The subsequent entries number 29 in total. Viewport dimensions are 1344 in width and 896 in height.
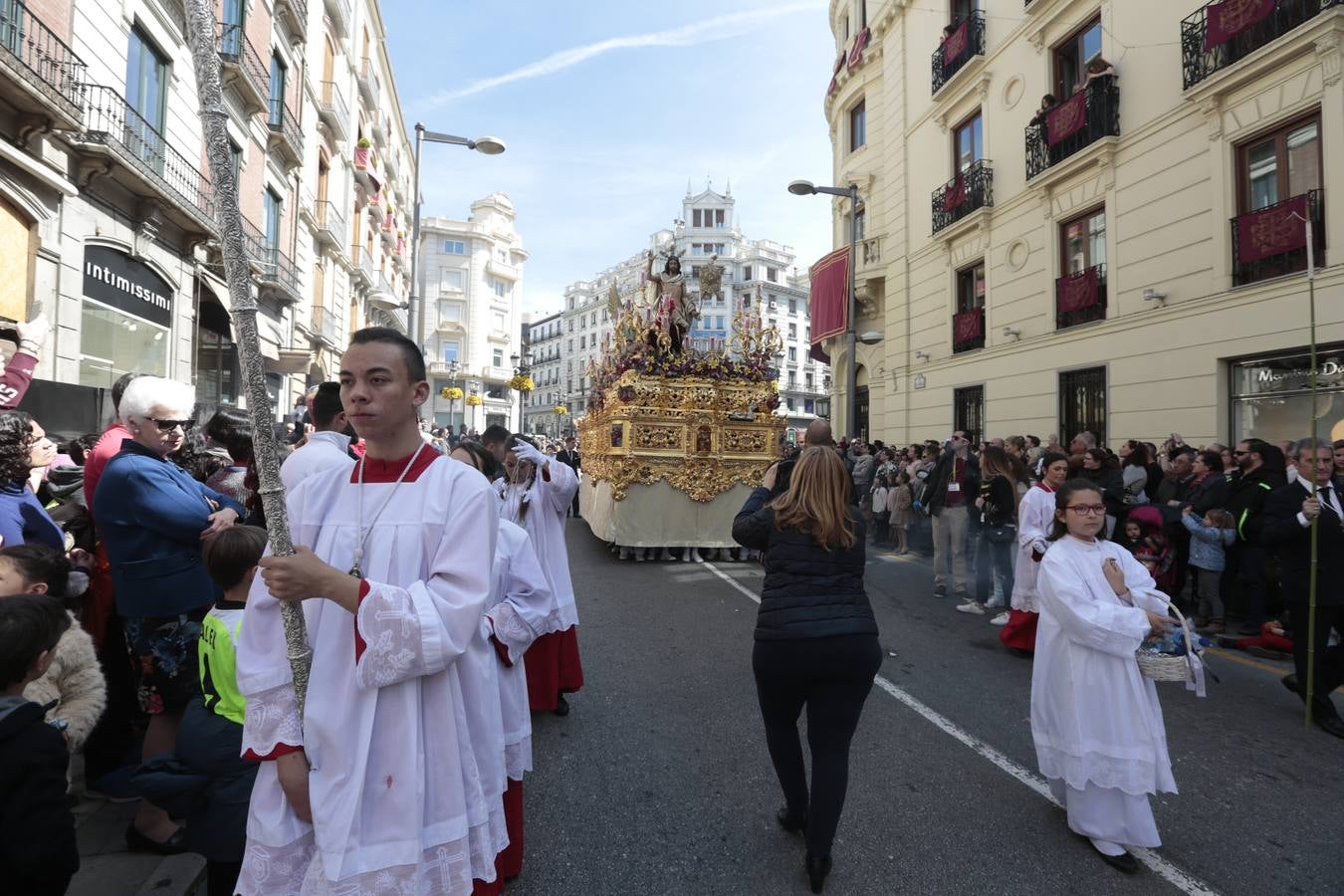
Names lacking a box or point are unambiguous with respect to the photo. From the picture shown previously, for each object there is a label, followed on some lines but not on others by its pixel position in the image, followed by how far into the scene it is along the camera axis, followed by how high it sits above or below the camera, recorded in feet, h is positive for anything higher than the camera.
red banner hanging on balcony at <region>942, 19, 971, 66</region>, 50.55 +31.20
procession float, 32.86 +1.76
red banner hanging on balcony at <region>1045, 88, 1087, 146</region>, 39.75 +20.39
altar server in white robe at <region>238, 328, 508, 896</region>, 5.23 -1.77
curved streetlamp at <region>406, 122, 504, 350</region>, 40.04 +18.17
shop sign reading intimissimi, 32.96 +8.84
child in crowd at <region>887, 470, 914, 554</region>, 36.65 -2.43
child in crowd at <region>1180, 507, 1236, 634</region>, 21.84 -3.02
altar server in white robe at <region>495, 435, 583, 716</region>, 14.16 -1.64
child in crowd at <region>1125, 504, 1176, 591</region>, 21.02 -2.44
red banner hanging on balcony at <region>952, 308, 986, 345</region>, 49.96 +9.90
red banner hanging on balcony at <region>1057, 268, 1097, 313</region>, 39.73 +10.05
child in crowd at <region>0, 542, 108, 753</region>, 7.98 -2.55
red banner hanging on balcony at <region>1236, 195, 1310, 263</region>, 28.84 +10.09
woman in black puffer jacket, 8.94 -2.26
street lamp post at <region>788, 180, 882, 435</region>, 45.52 +17.77
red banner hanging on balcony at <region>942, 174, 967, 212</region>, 50.84 +20.01
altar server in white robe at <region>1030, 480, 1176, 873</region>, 9.69 -3.45
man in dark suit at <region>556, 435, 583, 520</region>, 49.44 +0.14
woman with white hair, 9.23 -1.38
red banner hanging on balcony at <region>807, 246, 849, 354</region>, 64.44 +15.93
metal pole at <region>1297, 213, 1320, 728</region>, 14.02 -3.31
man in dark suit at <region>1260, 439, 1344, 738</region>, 14.55 -2.08
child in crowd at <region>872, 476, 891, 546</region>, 40.63 -2.93
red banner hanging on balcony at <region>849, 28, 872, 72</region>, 64.64 +39.23
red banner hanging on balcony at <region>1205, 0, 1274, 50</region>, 30.19 +20.04
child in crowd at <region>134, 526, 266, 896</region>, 7.25 -3.28
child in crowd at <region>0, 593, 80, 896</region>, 5.21 -2.69
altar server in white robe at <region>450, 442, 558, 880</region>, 9.07 -2.59
